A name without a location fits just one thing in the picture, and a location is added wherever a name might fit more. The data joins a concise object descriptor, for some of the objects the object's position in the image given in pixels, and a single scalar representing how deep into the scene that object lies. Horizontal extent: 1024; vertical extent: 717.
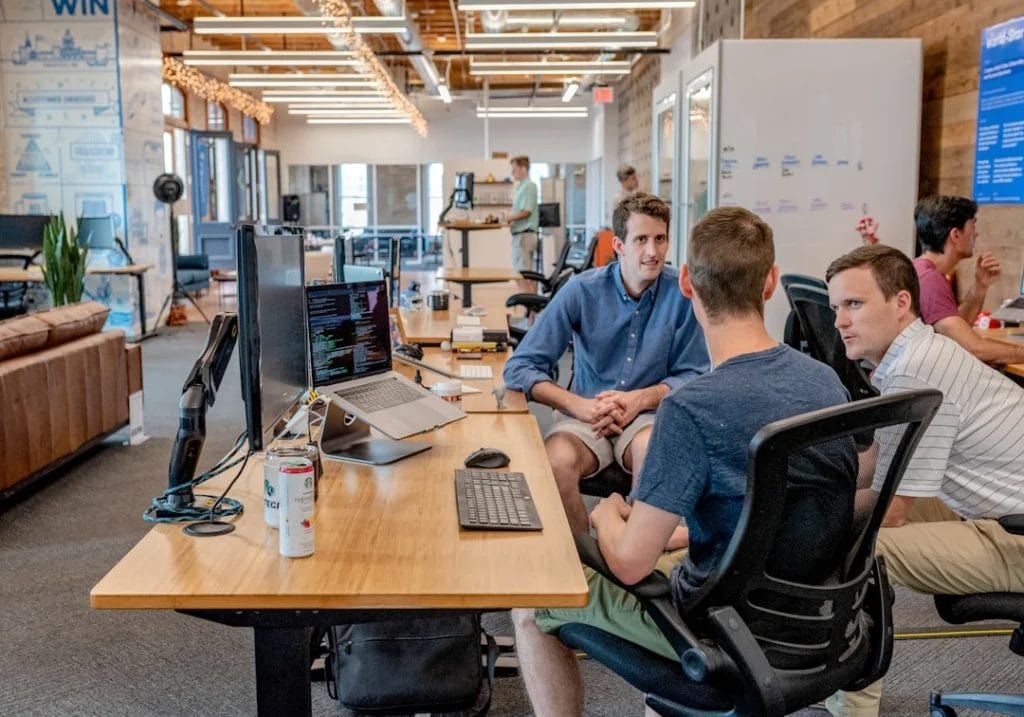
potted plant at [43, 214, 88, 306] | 7.22
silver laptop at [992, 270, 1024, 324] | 3.94
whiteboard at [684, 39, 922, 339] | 5.31
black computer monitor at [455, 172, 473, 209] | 8.05
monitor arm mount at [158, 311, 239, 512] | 1.91
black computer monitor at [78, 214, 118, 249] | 9.10
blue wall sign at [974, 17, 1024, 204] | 4.32
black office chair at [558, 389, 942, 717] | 1.50
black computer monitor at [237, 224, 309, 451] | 1.94
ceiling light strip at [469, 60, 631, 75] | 11.41
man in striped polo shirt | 2.12
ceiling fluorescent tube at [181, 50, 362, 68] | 10.76
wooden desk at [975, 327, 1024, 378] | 3.43
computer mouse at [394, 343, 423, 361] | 3.66
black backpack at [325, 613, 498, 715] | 2.28
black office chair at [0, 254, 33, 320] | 8.72
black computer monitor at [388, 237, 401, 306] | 4.83
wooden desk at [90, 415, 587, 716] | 1.52
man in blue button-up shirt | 3.00
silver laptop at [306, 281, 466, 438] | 2.37
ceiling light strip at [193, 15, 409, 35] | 9.34
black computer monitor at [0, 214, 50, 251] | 9.01
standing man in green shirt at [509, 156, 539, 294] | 10.29
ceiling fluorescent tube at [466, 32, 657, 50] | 9.88
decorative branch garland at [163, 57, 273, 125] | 12.50
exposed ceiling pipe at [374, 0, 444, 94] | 10.43
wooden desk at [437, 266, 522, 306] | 6.62
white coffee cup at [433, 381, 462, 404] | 2.78
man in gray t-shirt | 1.61
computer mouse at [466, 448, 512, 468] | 2.25
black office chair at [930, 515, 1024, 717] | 2.06
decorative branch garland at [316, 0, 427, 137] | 8.98
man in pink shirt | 3.57
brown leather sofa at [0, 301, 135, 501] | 4.19
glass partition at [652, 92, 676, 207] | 7.13
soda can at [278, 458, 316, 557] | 1.65
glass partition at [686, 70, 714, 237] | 5.70
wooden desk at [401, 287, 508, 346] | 4.09
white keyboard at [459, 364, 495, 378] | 3.38
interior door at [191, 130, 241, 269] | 15.91
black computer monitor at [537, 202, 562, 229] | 13.92
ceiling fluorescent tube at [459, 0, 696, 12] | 8.01
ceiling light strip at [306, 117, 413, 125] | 18.64
